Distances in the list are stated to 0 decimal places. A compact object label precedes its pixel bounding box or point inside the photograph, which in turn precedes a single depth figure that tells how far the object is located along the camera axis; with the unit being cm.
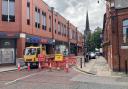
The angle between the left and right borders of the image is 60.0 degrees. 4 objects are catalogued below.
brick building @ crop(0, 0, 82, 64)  1515
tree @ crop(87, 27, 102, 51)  4237
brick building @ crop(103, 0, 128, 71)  1039
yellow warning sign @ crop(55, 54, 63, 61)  1297
